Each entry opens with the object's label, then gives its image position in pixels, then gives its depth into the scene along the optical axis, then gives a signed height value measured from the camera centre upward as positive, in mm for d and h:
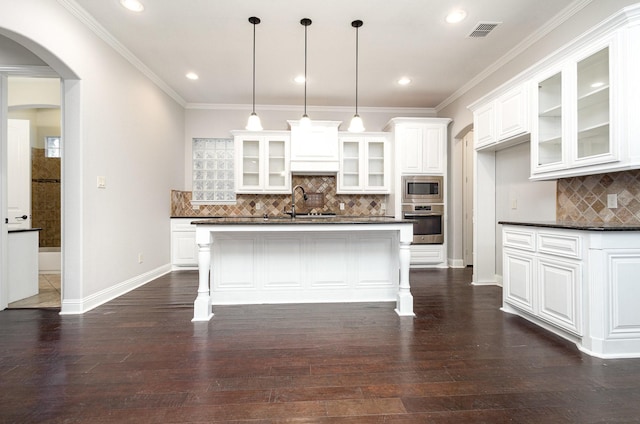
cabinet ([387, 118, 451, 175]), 5152 +1128
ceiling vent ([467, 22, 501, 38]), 3161 +1950
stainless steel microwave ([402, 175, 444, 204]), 5148 +383
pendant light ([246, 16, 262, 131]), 3311 +972
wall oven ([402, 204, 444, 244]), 5148 -179
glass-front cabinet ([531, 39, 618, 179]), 2322 +829
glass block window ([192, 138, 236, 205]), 5719 +761
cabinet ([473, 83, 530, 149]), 3152 +1082
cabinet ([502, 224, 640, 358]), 2064 -548
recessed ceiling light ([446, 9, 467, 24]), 2967 +1945
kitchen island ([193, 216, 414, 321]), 3188 -582
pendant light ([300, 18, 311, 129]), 3080 +1914
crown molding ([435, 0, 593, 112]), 2854 +1923
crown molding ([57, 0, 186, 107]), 2807 +1903
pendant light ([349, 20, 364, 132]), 3363 +964
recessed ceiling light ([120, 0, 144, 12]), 2797 +1929
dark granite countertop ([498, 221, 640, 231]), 2027 -104
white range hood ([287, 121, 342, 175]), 5297 +1112
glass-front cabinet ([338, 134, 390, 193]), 5473 +866
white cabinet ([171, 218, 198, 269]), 5070 -578
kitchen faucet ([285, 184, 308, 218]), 5488 +284
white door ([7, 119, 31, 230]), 4344 +543
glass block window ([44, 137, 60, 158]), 5352 +1155
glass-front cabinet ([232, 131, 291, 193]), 5363 +885
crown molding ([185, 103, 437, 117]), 5617 +1936
